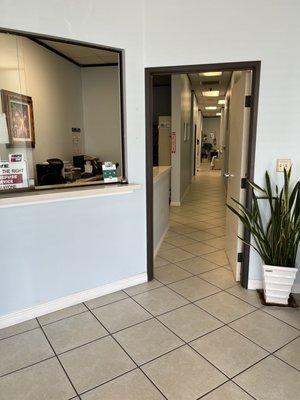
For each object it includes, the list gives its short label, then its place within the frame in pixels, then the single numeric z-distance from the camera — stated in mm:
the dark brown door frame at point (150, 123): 2660
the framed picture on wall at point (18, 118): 3234
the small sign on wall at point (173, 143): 6498
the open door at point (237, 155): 2861
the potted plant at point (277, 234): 2527
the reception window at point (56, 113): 2896
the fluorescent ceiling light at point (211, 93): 10142
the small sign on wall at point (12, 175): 2385
